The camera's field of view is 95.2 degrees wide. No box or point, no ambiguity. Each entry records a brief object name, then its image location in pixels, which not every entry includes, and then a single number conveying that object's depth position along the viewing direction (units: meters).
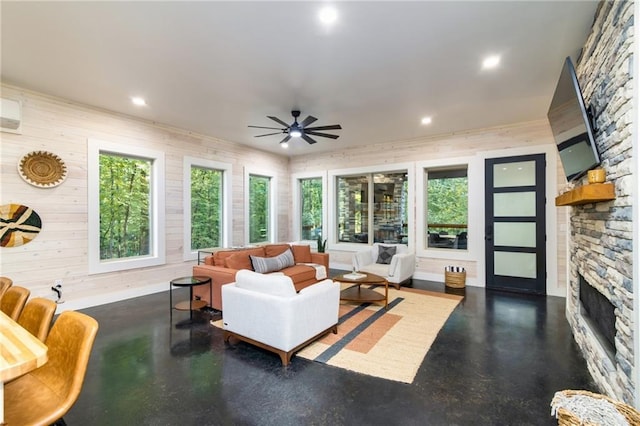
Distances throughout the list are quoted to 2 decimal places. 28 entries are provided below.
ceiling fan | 4.01
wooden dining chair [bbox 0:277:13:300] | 2.10
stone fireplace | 1.82
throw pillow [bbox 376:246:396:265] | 5.78
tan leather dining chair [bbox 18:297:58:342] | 1.60
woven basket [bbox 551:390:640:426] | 1.50
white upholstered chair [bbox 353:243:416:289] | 5.21
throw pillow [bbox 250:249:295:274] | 4.59
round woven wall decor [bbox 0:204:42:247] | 3.58
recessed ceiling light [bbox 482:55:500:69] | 3.03
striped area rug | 2.67
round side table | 3.81
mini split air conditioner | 3.45
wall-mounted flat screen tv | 2.20
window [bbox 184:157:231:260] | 5.62
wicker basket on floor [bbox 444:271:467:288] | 5.32
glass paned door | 5.04
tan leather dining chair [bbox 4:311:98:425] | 1.20
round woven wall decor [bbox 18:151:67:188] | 3.75
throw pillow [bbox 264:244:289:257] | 5.22
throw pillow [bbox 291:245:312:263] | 5.57
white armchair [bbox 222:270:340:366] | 2.69
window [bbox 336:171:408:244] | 6.60
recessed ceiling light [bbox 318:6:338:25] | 2.30
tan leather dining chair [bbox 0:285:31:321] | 1.84
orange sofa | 4.01
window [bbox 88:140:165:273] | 4.39
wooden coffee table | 4.23
